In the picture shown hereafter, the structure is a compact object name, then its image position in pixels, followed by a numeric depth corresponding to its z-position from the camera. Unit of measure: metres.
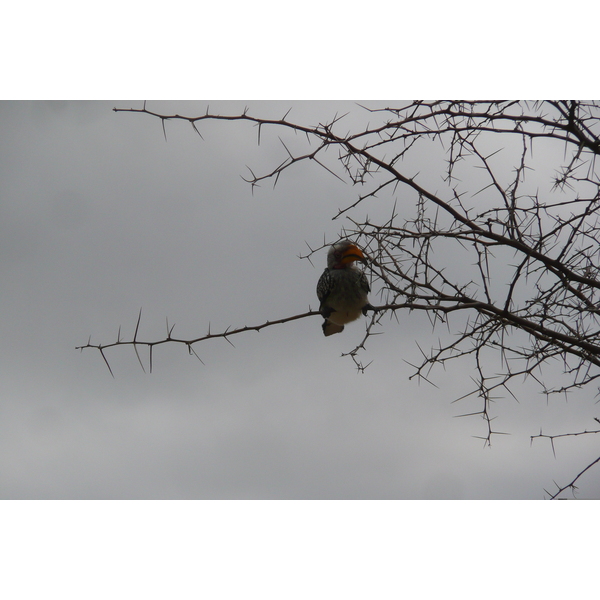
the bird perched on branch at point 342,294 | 9.07
